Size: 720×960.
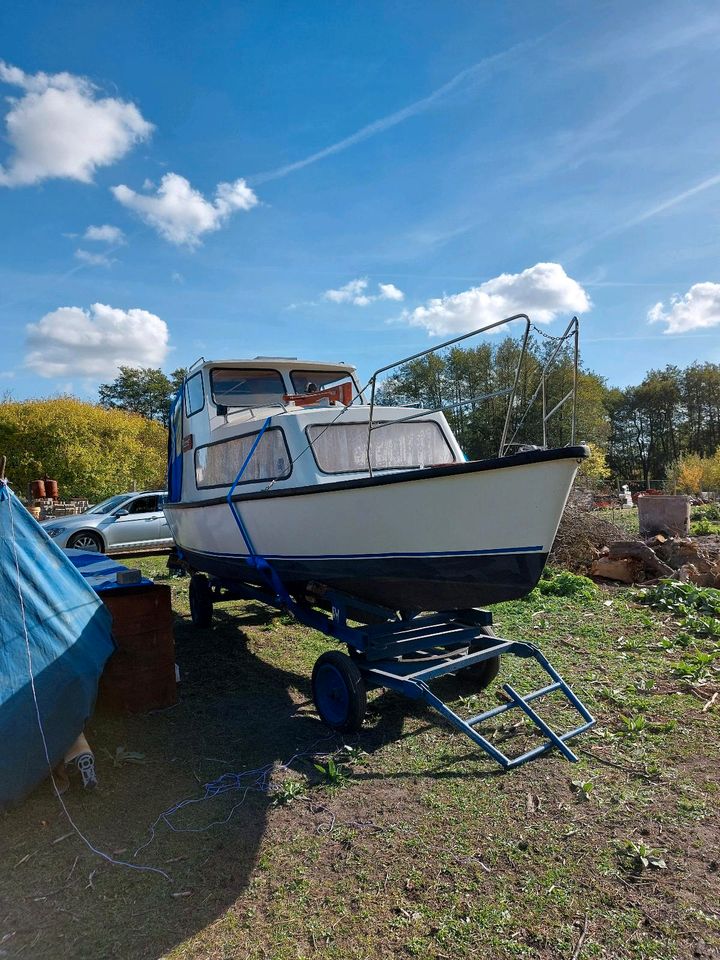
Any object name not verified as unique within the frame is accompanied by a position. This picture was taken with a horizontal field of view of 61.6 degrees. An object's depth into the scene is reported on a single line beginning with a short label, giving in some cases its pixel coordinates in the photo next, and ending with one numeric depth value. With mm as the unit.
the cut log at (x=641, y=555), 8266
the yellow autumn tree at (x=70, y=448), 19609
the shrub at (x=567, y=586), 7702
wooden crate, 4508
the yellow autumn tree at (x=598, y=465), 25183
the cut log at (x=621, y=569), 8406
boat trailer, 3807
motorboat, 3578
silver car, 12156
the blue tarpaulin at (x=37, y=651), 3199
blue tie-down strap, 5293
